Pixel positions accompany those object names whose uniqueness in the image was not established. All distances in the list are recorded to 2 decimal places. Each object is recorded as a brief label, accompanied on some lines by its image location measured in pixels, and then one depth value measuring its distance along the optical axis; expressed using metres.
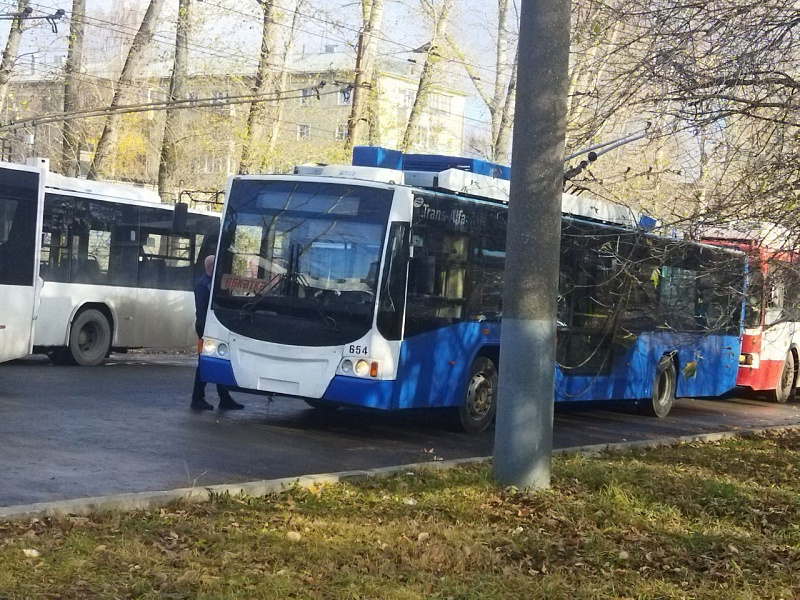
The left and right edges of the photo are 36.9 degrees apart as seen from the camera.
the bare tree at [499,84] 32.12
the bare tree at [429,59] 34.16
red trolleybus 12.51
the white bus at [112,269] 19.53
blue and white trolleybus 12.84
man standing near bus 14.08
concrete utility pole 9.16
